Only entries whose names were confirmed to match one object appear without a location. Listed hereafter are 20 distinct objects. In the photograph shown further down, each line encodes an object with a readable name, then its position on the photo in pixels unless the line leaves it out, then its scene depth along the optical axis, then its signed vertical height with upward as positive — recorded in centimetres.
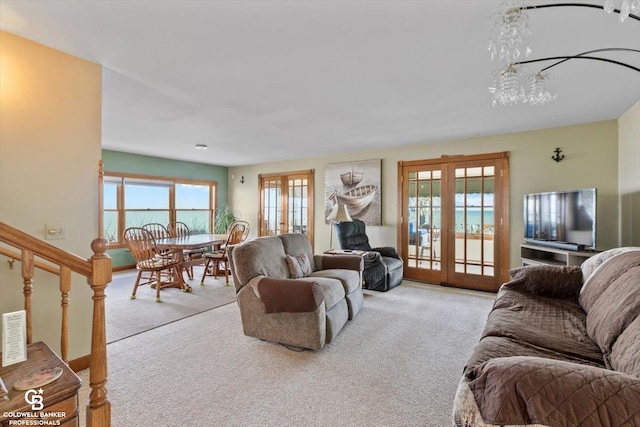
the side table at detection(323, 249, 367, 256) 453 -57
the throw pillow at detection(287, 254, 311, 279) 320 -55
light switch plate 223 -12
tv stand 337 -51
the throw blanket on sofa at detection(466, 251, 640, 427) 94 -61
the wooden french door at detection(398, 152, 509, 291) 457 -8
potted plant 761 -7
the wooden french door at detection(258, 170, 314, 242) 660 +28
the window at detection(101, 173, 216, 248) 600 +28
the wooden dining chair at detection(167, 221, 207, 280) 498 -67
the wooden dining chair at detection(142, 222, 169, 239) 538 -34
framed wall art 566 +53
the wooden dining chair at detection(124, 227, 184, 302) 419 -58
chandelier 137 +86
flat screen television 334 -4
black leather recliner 455 -69
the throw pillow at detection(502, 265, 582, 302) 249 -56
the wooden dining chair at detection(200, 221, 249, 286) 513 -66
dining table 432 -42
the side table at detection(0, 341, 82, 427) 109 -70
